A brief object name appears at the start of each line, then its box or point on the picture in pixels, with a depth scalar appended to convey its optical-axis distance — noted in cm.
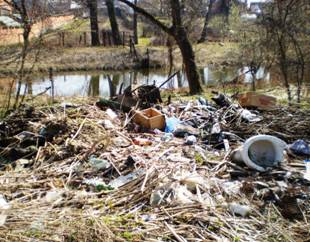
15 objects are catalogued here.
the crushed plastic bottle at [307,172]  363
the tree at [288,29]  808
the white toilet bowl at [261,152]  383
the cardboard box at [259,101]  588
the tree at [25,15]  675
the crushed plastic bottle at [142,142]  452
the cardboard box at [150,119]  503
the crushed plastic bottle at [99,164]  386
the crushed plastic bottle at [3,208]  287
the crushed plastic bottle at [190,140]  455
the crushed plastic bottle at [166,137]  469
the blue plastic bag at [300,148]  427
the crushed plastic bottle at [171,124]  512
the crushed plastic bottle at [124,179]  354
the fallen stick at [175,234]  272
